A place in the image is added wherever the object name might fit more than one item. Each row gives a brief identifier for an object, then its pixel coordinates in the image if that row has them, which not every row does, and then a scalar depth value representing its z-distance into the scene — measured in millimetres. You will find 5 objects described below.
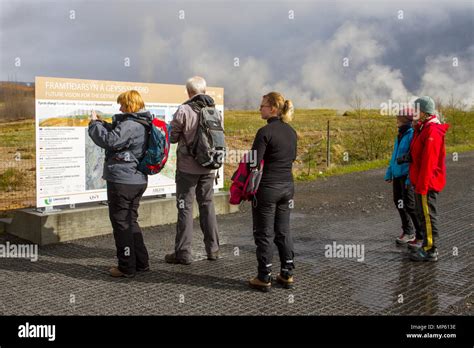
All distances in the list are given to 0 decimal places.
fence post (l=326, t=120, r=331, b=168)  17297
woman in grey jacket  5629
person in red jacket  6297
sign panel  7332
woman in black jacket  5227
